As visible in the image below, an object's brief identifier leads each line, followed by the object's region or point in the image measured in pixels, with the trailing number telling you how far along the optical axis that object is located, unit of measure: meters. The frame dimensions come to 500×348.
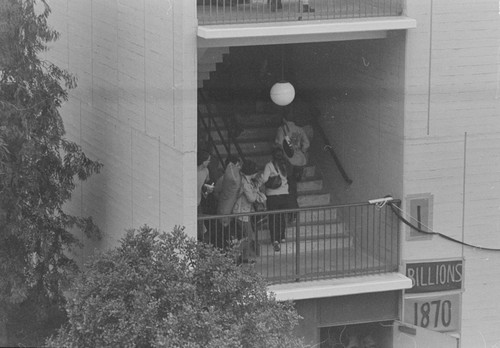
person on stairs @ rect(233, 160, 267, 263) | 18.61
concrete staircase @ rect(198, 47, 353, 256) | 19.44
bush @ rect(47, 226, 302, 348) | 15.42
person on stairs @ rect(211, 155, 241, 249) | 18.59
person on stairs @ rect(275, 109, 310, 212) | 20.16
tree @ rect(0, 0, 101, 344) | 18.88
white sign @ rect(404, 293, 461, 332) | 18.91
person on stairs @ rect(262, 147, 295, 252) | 19.16
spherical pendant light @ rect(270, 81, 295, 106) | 18.92
